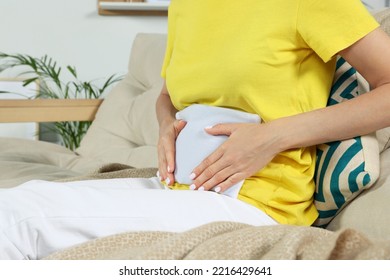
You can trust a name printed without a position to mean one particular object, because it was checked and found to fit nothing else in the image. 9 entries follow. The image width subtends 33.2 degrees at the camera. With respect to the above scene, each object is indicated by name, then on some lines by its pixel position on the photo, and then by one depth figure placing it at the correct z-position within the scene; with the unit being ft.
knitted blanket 2.25
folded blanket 4.58
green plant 10.40
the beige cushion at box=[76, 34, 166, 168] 7.00
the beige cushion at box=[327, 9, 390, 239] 3.44
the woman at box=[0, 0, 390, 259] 3.22
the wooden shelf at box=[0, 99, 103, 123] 7.27
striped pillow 3.58
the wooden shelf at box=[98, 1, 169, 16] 10.46
